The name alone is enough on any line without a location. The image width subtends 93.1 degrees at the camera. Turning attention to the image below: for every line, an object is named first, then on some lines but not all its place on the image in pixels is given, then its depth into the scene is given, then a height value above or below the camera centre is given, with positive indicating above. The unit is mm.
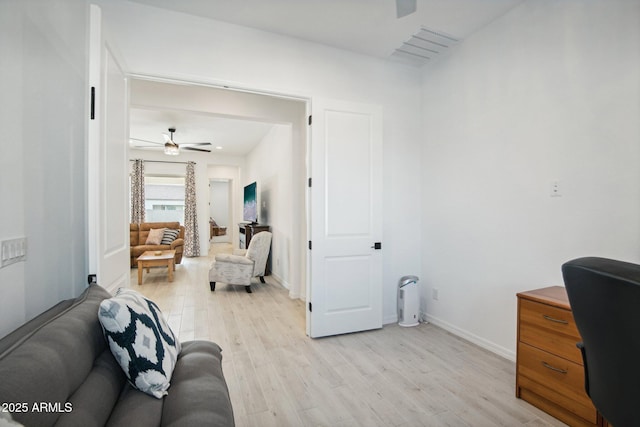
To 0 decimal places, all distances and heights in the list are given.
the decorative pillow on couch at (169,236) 6598 -522
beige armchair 4594 -849
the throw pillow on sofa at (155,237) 6547 -535
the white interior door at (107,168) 1571 +262
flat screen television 6852 +216
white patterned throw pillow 1101 -505
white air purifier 3248 -969
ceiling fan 5641 +1338
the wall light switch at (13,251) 1215 -164
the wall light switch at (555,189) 2201 +174
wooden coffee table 5150 -849
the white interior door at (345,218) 2967 -56
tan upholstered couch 6289 -615
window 9703 +503
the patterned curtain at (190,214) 8125 -44
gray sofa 716 -494
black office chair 726 -303
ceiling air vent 2877 +1688
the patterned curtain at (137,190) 7680 +567
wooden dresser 1663 -873
